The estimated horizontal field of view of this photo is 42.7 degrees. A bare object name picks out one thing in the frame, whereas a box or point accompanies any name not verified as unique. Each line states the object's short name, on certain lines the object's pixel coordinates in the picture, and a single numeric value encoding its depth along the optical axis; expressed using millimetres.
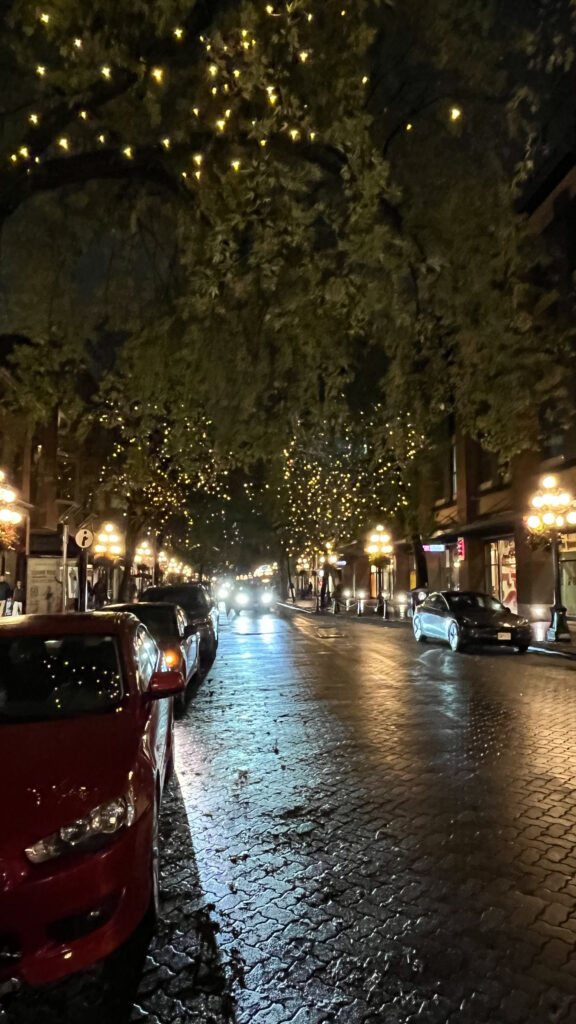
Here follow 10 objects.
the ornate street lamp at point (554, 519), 19078
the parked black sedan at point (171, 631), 9836
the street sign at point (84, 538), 19241
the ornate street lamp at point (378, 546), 34719
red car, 3039
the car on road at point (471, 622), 17172
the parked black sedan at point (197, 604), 15141
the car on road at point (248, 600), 49344
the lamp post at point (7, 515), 19127
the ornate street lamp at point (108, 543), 29250
